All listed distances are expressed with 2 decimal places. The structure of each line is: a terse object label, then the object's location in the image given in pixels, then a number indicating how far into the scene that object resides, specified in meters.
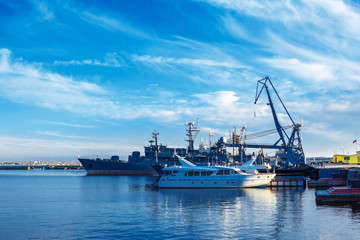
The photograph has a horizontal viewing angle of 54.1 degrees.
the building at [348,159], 141.50
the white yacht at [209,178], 71.12
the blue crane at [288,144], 131.75
